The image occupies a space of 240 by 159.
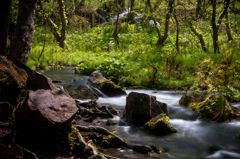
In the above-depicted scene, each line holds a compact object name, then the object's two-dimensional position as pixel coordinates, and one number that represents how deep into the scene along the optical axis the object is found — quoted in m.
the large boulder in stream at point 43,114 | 2.73
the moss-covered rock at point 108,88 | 7.79
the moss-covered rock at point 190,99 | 6.25
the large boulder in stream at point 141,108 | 5.20
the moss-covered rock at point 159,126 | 4.57
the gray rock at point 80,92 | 6.94
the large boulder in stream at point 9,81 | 3.30
